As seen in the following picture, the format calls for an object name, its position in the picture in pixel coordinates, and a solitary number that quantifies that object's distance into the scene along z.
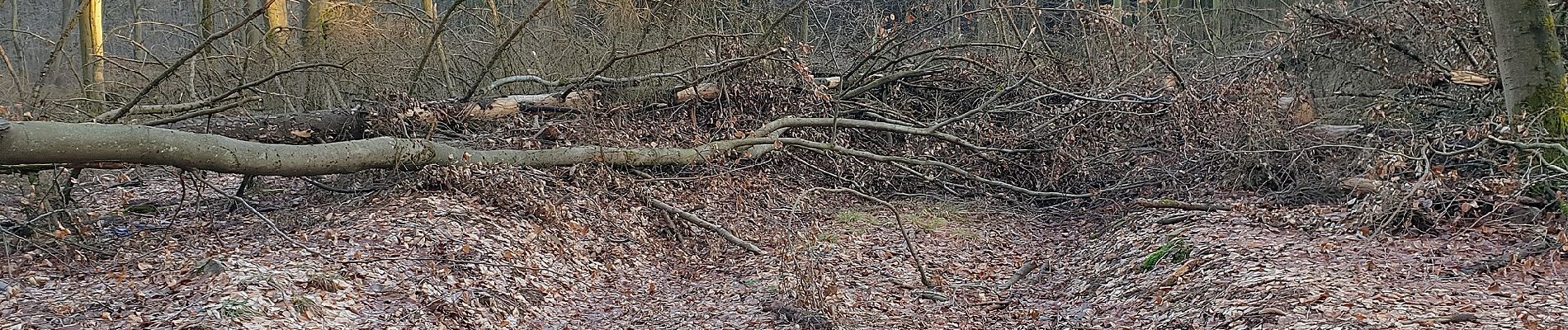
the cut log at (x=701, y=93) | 10.91
